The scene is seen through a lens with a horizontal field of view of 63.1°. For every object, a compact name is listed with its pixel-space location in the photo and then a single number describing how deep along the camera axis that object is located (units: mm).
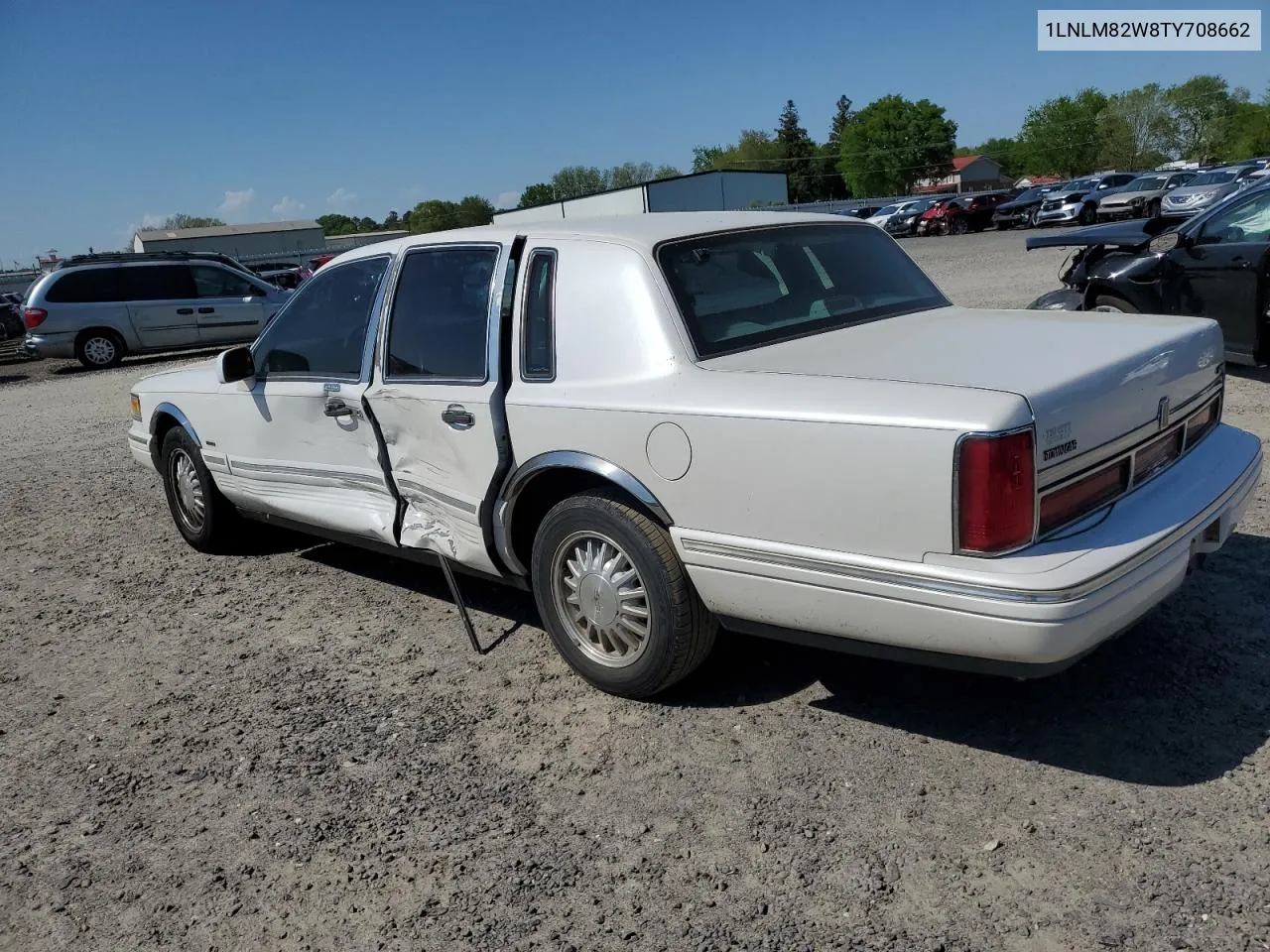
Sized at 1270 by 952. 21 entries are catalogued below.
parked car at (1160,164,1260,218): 27844
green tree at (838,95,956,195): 108188
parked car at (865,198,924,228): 43688
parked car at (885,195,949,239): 42688
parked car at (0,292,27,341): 28886
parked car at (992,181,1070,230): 38688
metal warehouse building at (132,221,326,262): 77062
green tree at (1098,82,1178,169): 98875
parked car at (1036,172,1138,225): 35719
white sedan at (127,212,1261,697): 2750
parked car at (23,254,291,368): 18375
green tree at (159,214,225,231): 108250
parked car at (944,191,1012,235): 40656
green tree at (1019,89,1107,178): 108188
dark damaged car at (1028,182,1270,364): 7176
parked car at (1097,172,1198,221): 33188
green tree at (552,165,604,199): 102925
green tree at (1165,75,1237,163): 102625
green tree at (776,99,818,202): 111144
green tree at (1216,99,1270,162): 96125
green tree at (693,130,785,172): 113231
